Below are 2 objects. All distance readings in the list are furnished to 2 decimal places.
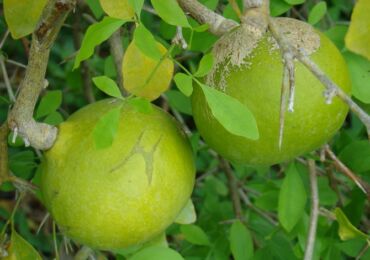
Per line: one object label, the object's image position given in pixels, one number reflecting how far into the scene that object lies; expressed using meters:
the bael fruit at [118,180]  0.63
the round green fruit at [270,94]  0.63
